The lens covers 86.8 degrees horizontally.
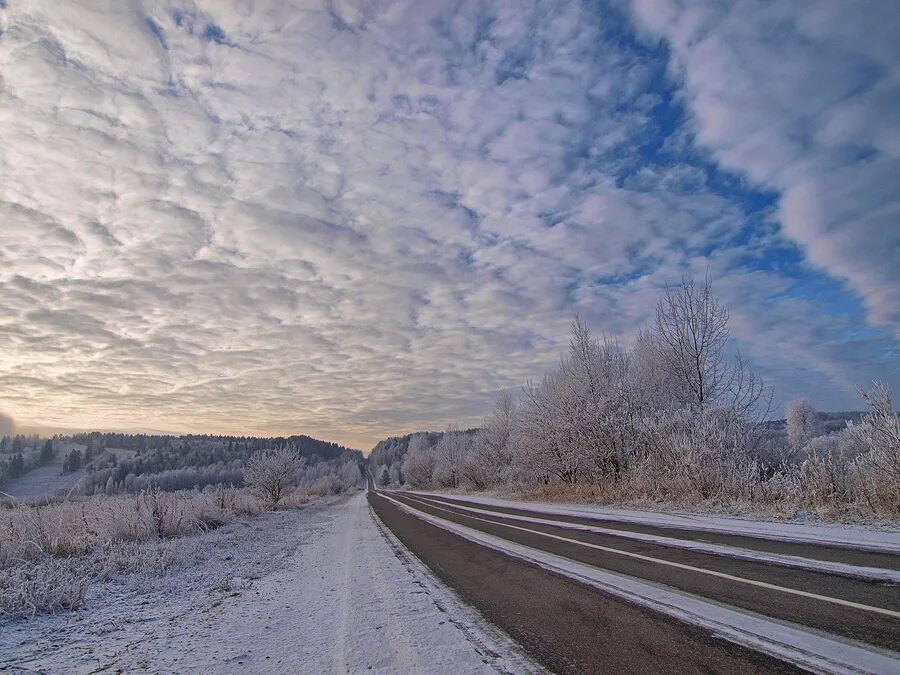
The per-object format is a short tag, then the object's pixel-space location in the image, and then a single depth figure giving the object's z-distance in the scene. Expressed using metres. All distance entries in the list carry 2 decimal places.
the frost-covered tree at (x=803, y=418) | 57.94
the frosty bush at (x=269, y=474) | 35.84
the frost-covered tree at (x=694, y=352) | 23.20
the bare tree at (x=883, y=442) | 10.52
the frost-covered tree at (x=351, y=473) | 125.05
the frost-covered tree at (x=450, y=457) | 72.00
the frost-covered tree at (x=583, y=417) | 26.09
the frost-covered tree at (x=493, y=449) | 50.28
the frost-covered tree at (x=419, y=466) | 89.06
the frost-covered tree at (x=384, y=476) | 146.62
